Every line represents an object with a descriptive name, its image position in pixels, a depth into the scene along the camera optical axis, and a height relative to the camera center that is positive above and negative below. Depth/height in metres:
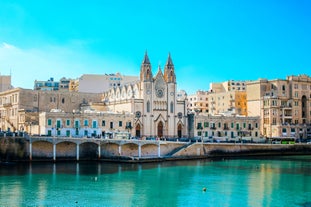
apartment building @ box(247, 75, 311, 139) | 128.00 +7.78
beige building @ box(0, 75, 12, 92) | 145.38 +15.80
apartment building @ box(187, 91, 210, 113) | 160.12 +10.89
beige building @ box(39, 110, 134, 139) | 101.12 +2.68
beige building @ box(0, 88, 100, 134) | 112.89 +7.98
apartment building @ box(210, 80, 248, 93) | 170.38 +16.71
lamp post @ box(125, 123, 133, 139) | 110.40 +2.09
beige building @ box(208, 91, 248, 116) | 142.88 +9.65
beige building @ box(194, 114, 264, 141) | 120.00 +1.90
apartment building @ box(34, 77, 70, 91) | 166.75 +17.57
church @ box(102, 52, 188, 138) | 113.21 +7.21
